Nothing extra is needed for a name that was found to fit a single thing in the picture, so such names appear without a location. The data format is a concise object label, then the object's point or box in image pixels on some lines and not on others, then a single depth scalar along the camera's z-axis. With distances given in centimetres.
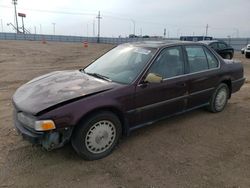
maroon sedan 234
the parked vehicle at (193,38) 3152
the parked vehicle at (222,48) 1274
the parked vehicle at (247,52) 1556
